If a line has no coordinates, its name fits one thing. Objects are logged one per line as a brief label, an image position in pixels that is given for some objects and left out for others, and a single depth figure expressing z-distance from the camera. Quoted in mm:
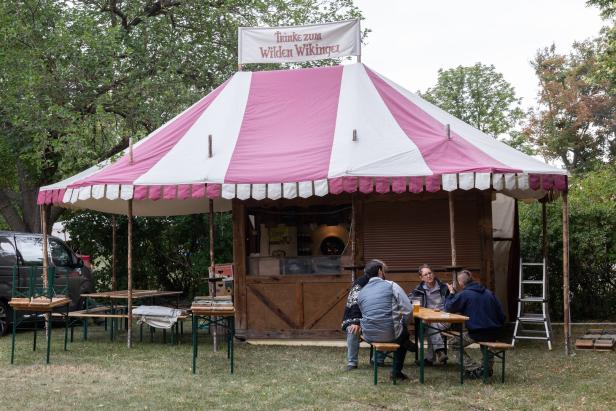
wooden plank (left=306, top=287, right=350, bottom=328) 10609
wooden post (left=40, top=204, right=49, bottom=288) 10844
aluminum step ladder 10031
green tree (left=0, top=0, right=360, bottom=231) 13930
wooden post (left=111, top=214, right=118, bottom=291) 13609
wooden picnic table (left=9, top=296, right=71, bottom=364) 8586
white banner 11820
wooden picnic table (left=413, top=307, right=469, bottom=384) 7338
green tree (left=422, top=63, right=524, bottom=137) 35750
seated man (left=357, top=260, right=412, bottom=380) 7578
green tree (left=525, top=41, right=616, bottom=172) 34938
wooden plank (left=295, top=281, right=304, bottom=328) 10719
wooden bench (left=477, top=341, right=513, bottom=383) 7439
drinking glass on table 8038
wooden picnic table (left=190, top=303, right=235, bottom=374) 8148
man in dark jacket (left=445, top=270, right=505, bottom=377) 7812
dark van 11383
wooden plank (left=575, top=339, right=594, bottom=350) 9758
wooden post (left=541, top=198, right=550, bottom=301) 11577
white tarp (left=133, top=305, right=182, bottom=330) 10102
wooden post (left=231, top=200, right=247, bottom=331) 10953
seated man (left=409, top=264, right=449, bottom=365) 8688
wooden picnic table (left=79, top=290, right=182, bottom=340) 10648
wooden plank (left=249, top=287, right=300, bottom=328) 10758
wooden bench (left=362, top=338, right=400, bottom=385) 7367
